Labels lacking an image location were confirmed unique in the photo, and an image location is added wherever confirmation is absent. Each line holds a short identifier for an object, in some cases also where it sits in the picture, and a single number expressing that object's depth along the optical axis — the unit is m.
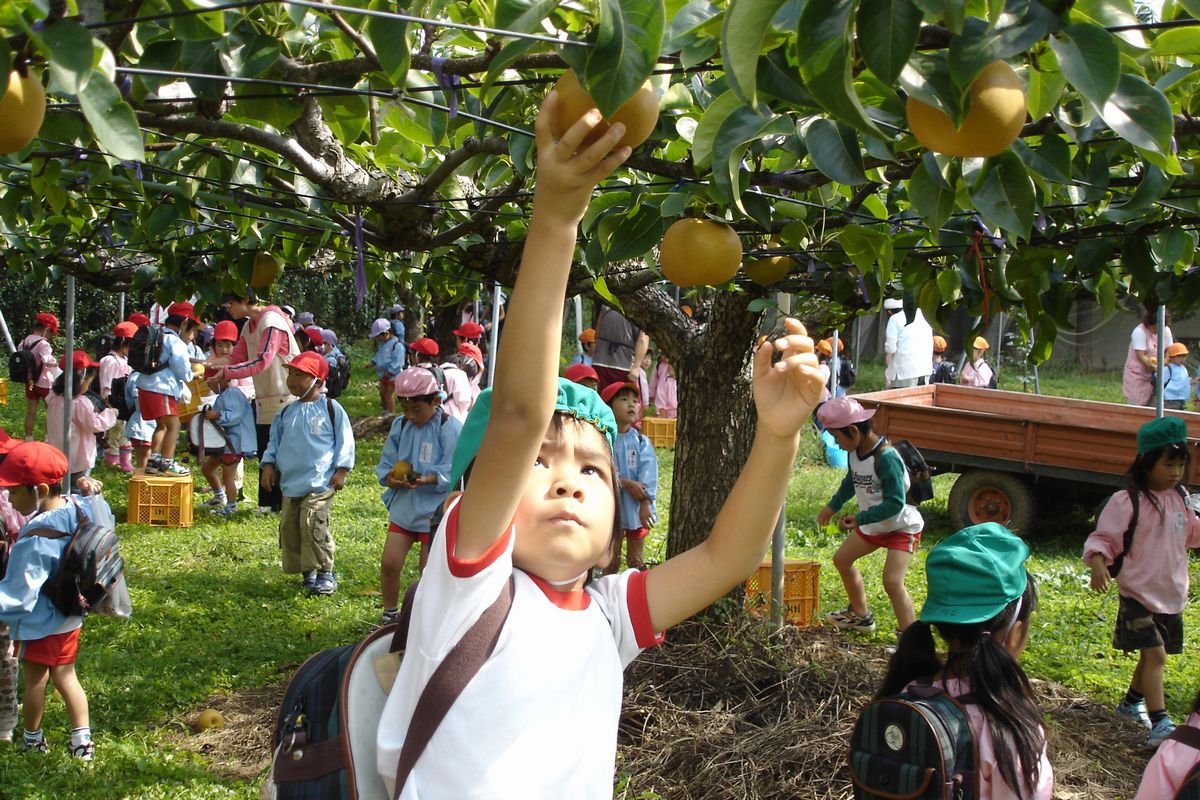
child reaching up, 1.38
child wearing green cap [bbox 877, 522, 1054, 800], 2.30
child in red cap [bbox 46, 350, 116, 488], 8.88
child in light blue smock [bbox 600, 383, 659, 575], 6.46
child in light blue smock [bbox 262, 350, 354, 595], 6.66
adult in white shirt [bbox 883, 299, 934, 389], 11.57
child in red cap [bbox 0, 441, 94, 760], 4.01
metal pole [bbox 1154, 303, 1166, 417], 6.23
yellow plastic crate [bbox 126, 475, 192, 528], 8.64
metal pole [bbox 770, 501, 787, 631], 5.10
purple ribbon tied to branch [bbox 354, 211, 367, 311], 2.89
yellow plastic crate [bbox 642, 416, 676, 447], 12.95
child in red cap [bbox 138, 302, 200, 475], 9.63
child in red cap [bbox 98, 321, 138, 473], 10.17
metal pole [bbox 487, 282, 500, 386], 6.57
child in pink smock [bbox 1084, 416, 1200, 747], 4.65
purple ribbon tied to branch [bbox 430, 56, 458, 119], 1.85
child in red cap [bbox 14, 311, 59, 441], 10.55
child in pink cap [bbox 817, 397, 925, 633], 5.82
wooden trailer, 7.73
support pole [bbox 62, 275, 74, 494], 6.47
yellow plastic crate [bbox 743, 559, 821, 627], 5.82
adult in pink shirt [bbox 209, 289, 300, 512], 7.83
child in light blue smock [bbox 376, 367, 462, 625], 6.04
